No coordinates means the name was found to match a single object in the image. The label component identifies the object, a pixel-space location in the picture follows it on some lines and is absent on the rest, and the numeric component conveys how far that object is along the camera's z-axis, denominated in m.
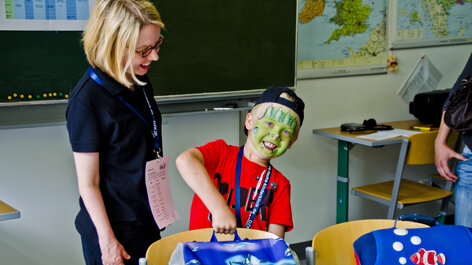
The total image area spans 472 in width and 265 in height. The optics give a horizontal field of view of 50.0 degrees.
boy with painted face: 1.71
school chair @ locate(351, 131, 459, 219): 2.96
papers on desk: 3.09
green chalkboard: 2.26
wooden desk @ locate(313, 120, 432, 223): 3.23
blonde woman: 1.51
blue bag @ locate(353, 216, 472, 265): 1.38
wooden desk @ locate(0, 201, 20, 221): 1.81
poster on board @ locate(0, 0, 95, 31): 2.19
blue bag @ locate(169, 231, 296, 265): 1.23
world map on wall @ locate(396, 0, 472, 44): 3.70
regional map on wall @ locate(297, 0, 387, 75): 3.31
